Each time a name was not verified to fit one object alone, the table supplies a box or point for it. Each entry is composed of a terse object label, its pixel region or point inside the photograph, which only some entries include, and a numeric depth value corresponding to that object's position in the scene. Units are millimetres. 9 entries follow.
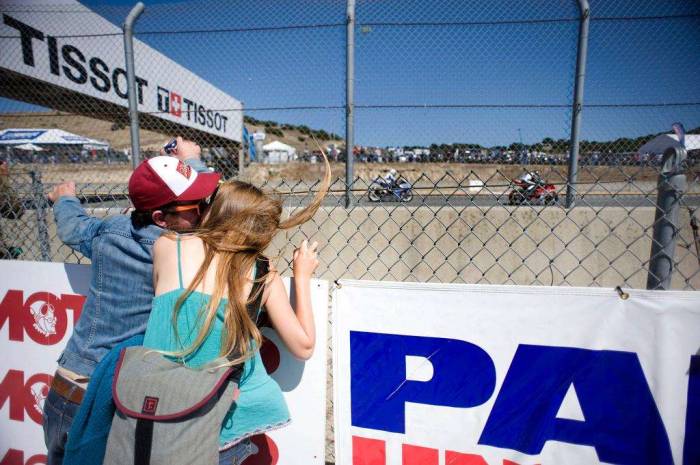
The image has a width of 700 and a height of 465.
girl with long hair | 1232
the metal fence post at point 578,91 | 3010
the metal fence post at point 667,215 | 1422
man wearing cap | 1405
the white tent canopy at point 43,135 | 31575
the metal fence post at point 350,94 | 3141
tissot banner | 6602
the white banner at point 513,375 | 1303
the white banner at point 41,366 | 1652
